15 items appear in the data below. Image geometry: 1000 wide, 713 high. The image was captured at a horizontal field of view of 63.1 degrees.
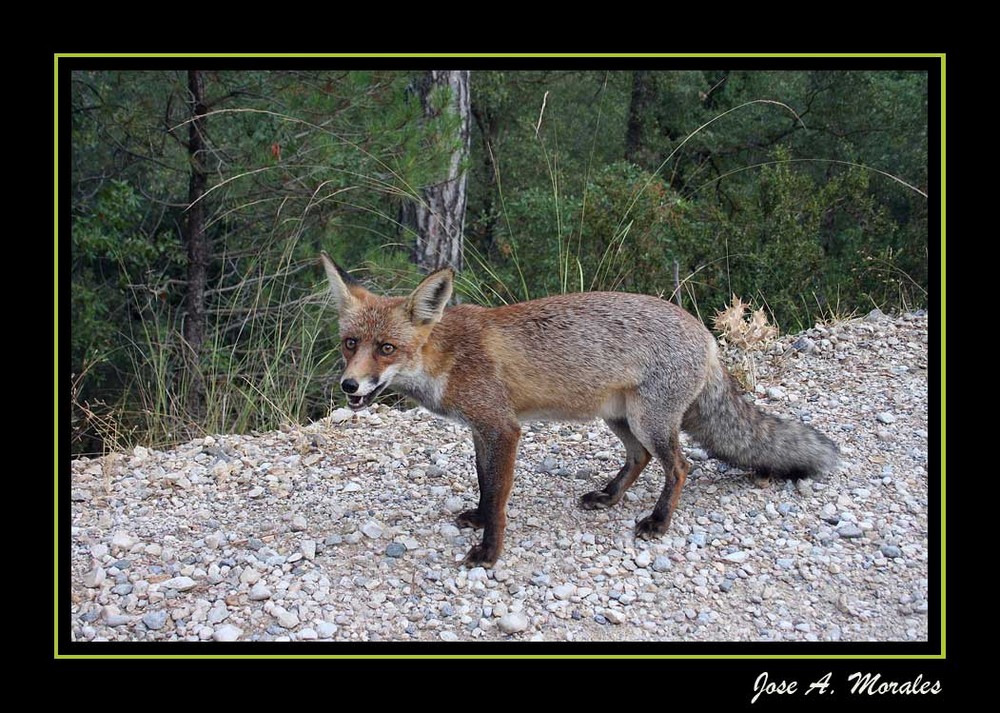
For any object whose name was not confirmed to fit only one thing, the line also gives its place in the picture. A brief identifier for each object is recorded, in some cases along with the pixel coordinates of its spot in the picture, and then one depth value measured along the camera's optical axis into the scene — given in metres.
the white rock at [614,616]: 3.84
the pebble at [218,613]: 3.91
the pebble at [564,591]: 4.06
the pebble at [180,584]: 4.21
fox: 4.29
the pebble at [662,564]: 4.30
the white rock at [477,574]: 4.24
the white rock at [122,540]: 4.65
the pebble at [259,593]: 4.09
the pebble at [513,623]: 3.80
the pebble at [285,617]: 3.87
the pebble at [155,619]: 3.89
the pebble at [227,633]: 3.76
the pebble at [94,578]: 4.23
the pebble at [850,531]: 4.43
